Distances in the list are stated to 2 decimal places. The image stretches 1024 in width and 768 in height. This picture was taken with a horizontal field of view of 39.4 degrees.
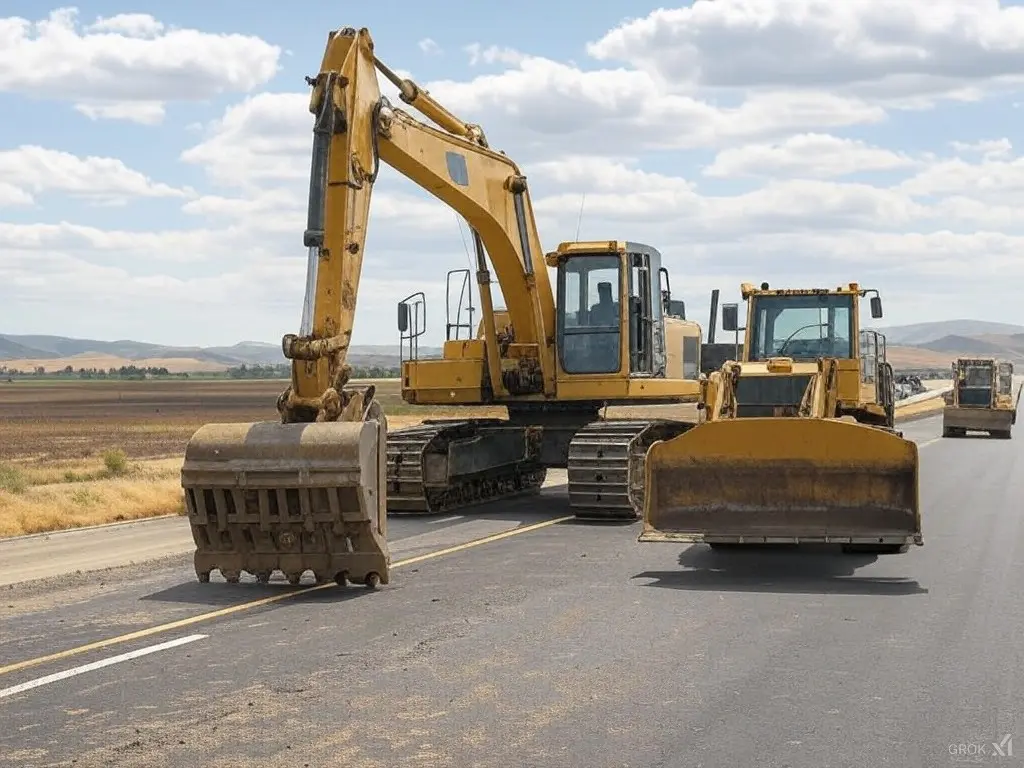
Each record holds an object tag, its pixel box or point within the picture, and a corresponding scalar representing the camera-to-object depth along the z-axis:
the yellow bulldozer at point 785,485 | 13.47
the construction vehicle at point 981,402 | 45.62
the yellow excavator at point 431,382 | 12.23
